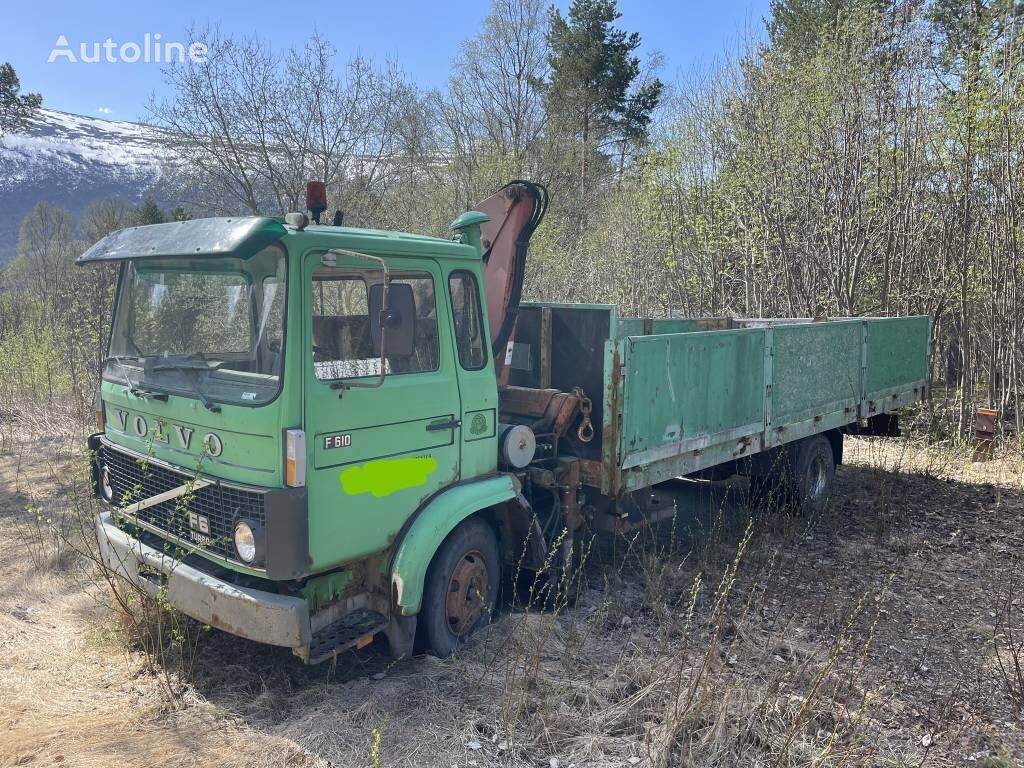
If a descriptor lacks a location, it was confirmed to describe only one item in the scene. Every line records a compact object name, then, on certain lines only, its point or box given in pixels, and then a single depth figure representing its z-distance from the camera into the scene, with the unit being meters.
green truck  3.29
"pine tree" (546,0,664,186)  25.97
